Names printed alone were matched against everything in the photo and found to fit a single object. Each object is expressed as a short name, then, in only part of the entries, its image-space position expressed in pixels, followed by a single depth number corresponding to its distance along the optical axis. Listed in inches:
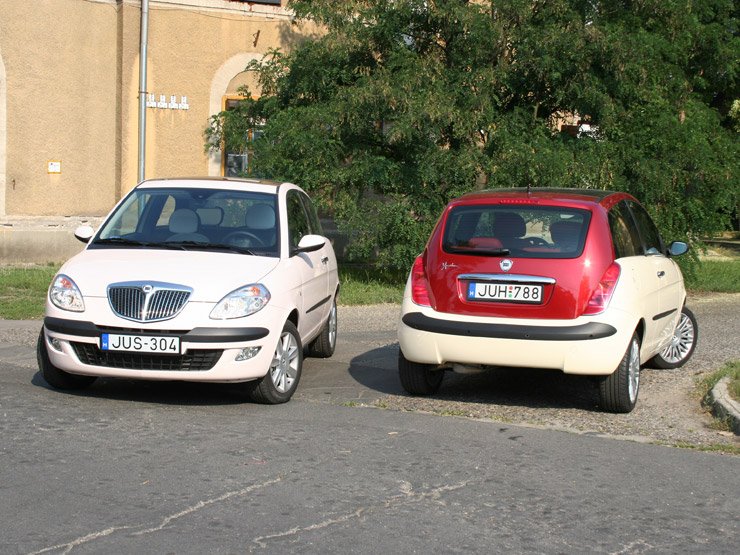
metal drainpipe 734.5
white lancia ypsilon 302.8
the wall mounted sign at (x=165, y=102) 750.5
